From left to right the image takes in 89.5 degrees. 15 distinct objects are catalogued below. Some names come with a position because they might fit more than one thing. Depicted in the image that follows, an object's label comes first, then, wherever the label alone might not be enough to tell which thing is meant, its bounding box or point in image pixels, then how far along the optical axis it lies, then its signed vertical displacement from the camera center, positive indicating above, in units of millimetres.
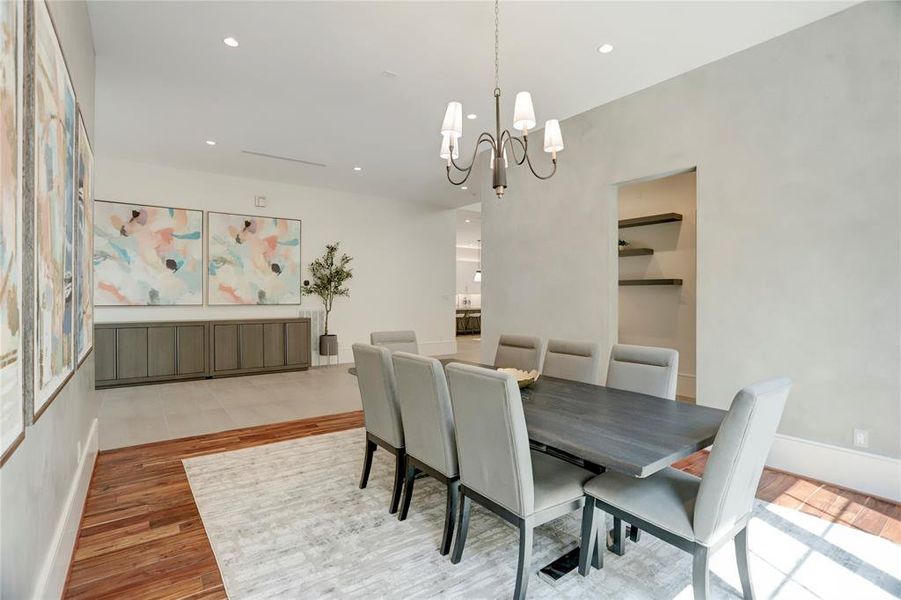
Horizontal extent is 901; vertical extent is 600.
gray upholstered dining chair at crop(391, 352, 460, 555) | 2188 -621
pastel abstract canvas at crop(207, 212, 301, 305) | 6824 +547
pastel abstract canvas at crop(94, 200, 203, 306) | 6023 +545
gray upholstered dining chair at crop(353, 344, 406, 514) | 2627 -638
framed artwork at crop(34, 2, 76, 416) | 1470 +315
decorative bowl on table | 2605 -477
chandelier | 2568 +983
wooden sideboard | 5863 -774
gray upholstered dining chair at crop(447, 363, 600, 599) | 1768 -713
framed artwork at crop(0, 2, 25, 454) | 1073 +158
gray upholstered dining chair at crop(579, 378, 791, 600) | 1556 -791
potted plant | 7500 +223
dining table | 1658 -559
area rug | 1963 -1261
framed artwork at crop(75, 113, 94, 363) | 2434 +265
